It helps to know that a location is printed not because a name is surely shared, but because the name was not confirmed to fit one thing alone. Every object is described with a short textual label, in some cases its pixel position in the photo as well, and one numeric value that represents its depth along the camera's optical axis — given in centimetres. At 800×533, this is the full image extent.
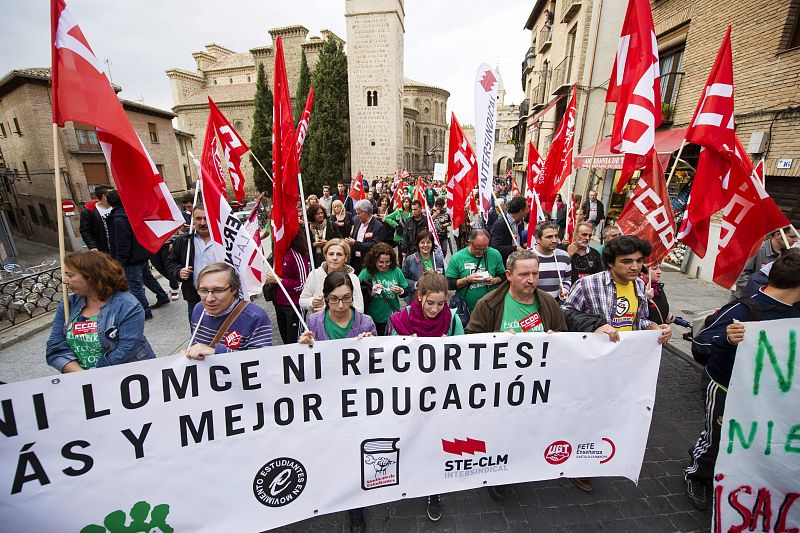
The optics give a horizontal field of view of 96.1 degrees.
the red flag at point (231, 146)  459
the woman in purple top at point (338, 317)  257
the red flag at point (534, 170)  618
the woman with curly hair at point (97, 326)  243
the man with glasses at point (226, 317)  240
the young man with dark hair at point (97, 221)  552
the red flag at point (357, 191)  1062
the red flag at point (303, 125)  389
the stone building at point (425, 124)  5125
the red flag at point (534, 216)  507
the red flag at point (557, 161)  505
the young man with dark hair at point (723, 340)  218
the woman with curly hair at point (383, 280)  383
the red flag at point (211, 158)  399
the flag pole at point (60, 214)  202
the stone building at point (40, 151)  1878
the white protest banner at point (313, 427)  190
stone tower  2922
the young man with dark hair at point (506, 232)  539
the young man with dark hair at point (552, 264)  382
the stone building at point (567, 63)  1363
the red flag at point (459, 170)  512
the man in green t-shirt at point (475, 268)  399
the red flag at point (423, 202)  483
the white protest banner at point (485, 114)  429
